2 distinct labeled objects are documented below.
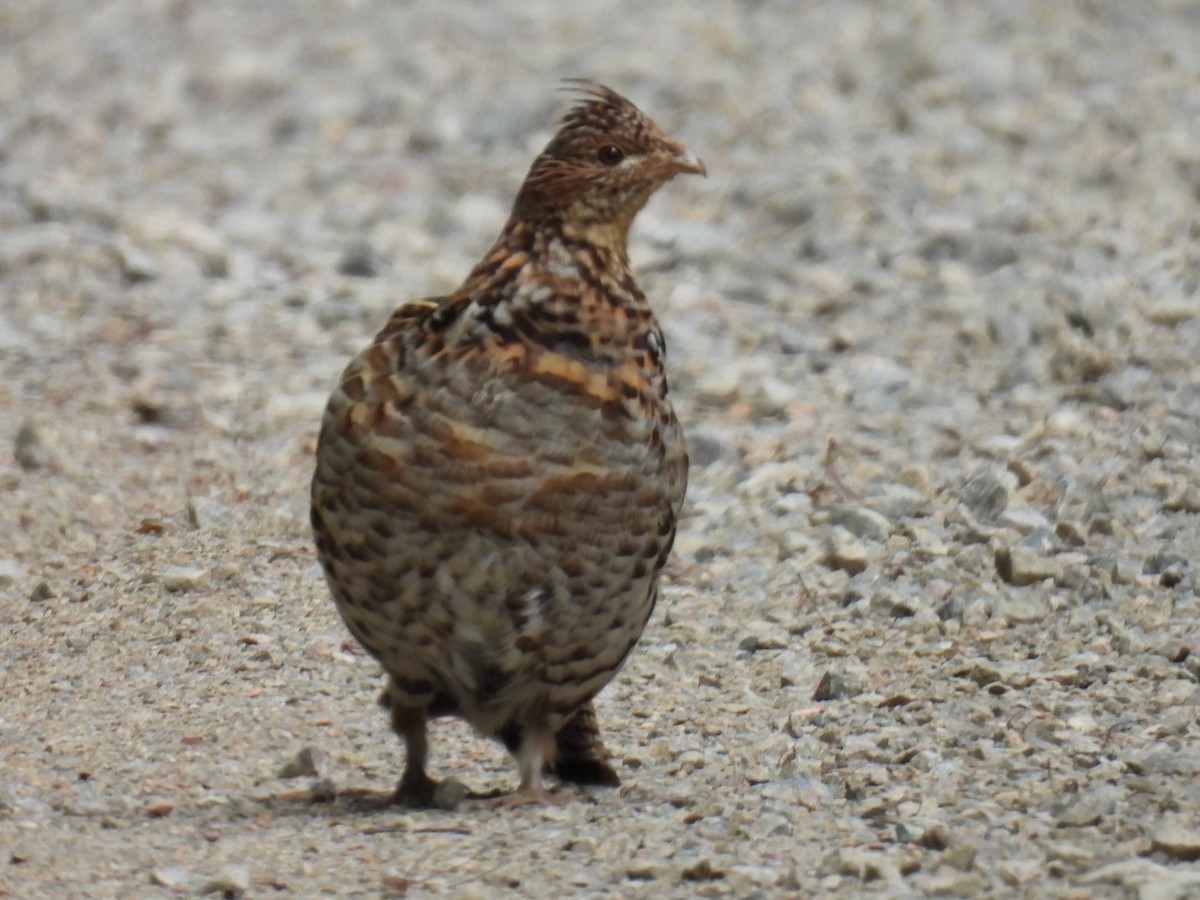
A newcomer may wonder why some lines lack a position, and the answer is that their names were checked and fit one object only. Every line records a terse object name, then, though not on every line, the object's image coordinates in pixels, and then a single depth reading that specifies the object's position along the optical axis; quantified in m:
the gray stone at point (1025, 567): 12.95
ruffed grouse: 9.66
